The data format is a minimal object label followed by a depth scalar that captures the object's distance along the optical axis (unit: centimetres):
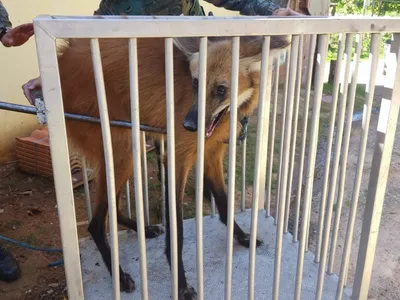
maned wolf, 168
